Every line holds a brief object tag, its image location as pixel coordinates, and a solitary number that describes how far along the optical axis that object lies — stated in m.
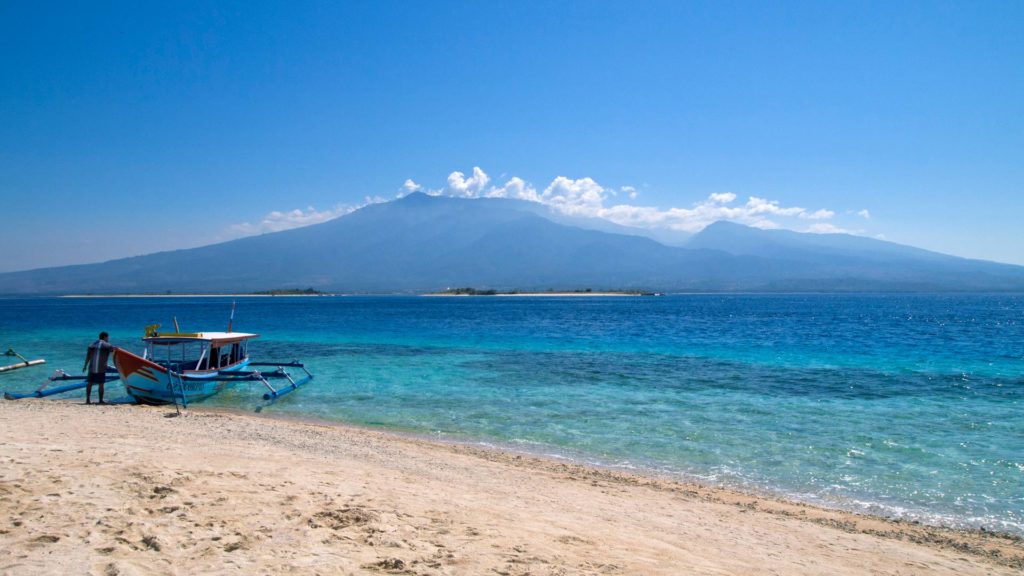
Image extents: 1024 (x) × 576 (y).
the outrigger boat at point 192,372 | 15.54
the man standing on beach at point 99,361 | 14.60
